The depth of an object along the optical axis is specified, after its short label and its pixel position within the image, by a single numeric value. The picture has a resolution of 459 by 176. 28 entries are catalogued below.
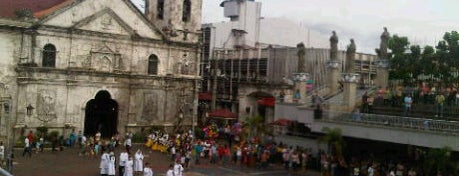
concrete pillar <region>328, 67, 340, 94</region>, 36.81
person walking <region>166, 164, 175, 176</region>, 21.25
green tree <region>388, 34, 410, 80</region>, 40.91
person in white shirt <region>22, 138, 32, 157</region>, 30.61
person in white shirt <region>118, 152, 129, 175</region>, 23.98
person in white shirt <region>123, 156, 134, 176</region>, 23.39
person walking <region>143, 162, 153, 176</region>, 22.06
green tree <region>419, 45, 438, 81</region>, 38.46
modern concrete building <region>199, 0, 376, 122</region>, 47.03
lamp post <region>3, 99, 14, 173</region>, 33.62
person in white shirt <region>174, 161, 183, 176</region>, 21.92
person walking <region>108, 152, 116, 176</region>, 23.84
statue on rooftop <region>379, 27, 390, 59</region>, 33.72
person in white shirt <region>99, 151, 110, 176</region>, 23.92
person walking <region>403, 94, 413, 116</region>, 28.82
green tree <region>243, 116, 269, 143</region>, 33.34
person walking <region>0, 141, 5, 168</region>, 26.53
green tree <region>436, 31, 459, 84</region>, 37.03
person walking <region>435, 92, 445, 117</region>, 27.73
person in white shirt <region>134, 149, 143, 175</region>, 25.36
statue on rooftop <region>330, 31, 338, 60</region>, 34.22
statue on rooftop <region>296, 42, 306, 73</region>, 35.22
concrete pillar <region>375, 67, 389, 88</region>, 35.16
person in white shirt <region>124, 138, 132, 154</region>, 33.82
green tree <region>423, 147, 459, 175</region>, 22.97
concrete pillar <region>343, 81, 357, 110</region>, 31.86
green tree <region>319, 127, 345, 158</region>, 27.67
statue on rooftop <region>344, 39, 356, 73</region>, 32.56
